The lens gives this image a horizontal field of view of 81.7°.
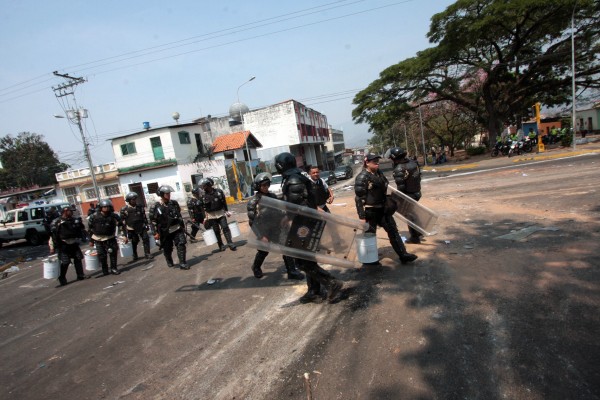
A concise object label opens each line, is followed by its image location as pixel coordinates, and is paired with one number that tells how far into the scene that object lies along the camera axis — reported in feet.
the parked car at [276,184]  69.46
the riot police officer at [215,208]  25.44
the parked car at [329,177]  90.27
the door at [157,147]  104.58
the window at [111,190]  111.65
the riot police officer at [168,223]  22.54
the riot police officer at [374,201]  16.25
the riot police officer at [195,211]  32.14
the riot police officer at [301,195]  13.50
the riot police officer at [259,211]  14.54
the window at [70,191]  119.16
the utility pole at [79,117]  82.33
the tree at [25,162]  173.99
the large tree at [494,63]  73.56
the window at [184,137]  106.93
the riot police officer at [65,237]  22.99
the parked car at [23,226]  55.26
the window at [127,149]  107.24
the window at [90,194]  117.39
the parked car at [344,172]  102.12
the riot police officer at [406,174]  19.54
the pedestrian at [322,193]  20.59
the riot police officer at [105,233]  24.75
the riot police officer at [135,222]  27.91
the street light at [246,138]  95.19
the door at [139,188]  106.87
